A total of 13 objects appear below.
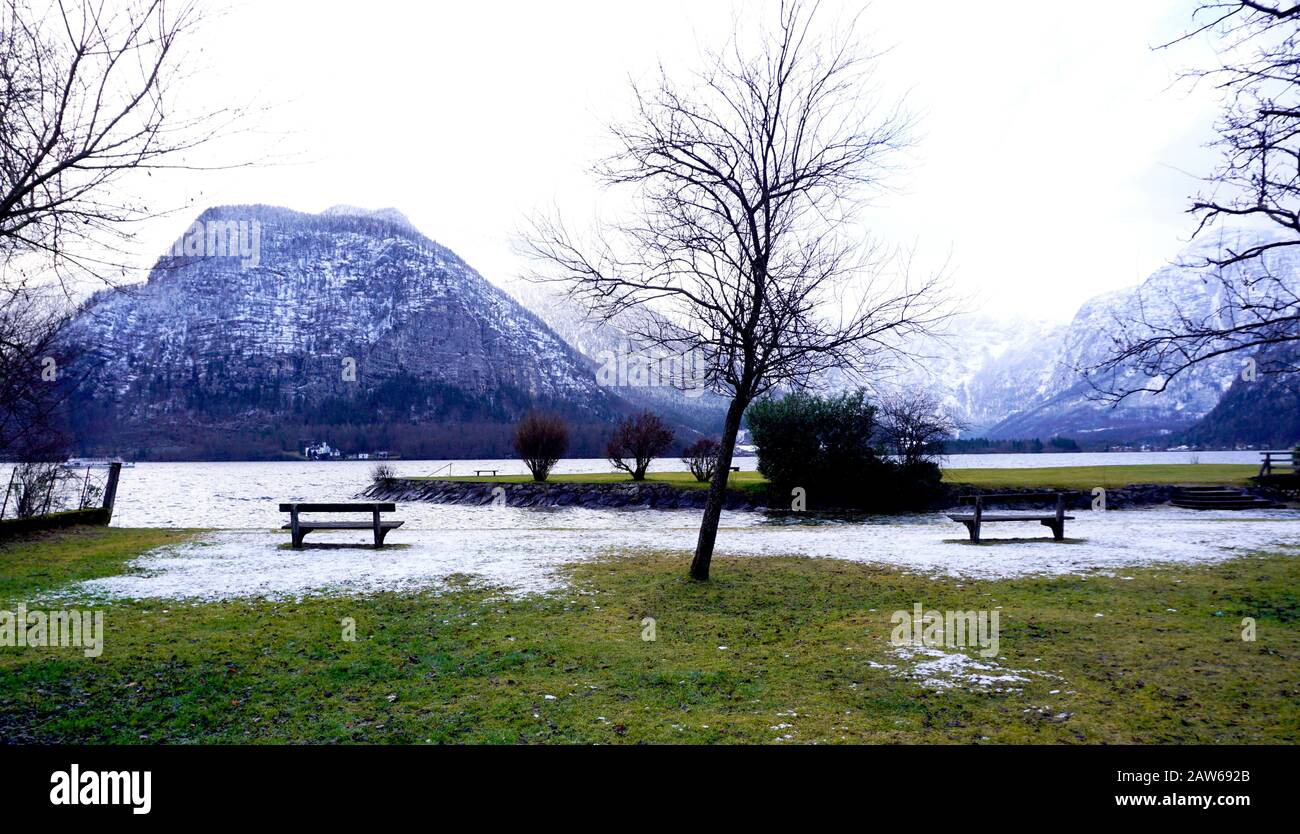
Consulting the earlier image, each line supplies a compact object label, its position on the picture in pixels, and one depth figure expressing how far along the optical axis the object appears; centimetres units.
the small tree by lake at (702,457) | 4879
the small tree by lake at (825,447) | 3581
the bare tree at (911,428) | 3688
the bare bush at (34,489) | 2698
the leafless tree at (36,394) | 1368
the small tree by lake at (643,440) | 4891
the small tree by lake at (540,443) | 5109
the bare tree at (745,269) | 1220
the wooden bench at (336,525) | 1723
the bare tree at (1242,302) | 745
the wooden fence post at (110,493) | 2202
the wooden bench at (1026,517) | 1827
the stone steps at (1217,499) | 3044
